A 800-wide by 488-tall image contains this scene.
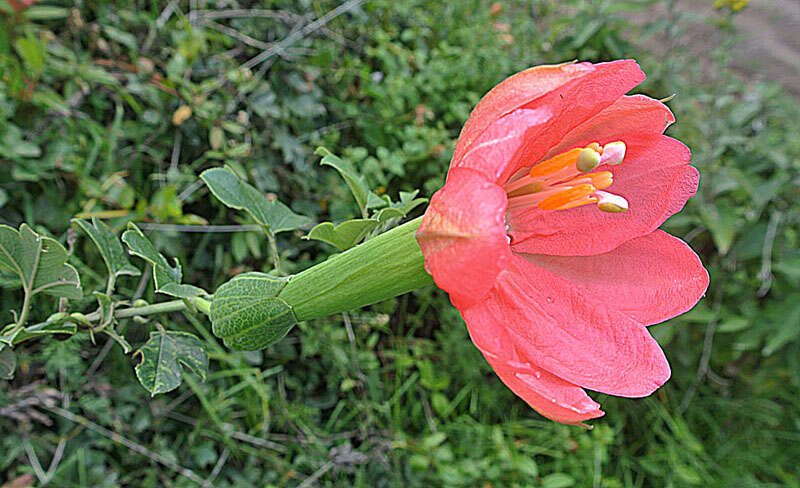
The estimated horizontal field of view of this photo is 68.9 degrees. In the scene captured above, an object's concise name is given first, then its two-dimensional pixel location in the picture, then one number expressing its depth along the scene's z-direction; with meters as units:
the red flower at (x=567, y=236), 0.11
